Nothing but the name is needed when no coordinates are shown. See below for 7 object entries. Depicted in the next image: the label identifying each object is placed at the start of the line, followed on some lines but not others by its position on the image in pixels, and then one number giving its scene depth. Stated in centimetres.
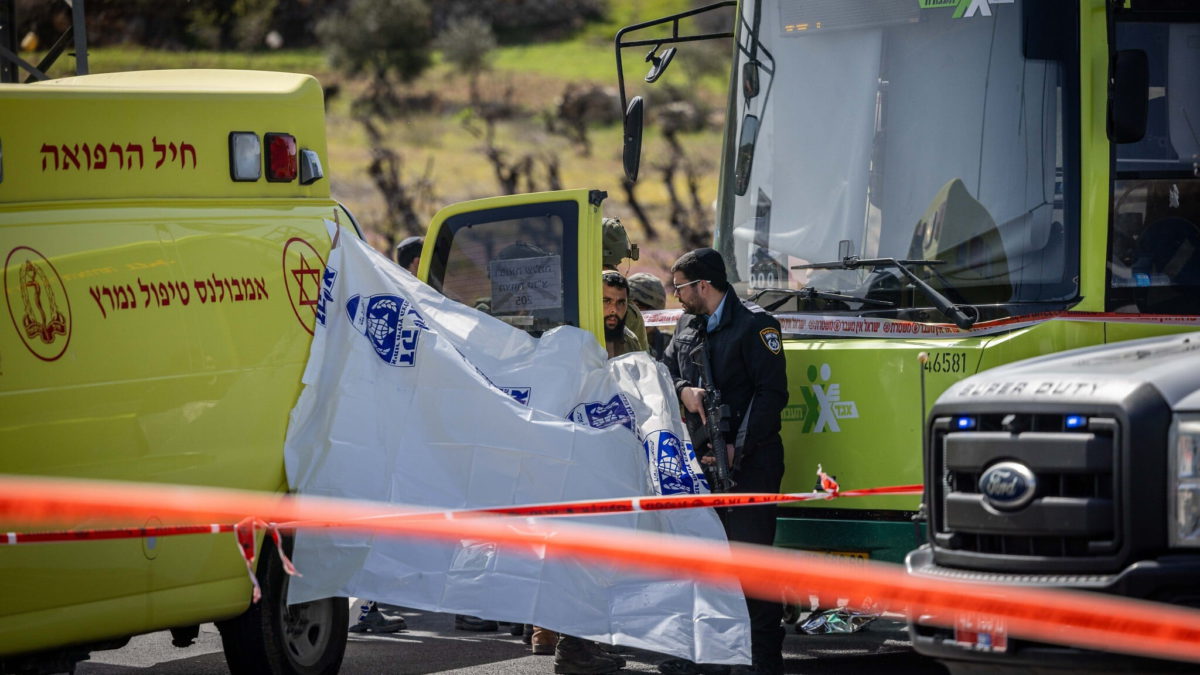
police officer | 1420
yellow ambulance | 1146
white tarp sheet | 1337
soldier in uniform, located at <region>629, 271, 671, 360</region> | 2017
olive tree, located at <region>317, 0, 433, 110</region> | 12031
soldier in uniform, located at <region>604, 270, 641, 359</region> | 1692
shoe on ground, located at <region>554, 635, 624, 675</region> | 1516
